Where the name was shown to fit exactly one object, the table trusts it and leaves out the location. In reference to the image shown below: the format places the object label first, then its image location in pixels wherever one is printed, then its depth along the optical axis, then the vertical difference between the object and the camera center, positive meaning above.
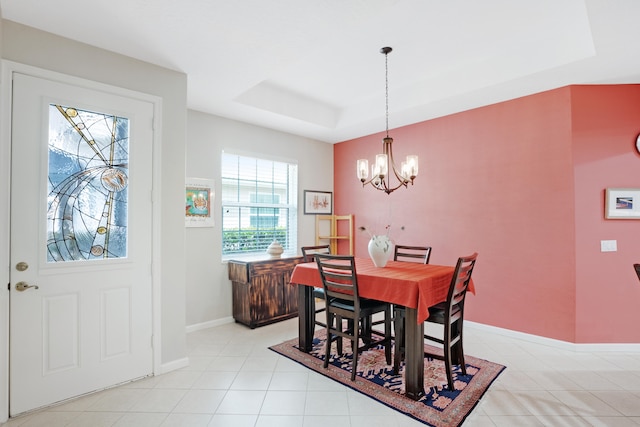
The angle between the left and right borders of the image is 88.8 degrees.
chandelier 3.02 +0.49
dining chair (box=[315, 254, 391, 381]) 2.61 -0.73
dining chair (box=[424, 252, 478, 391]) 2.38 -0.76
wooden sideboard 3.91 -0.90
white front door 2.19 -0.17
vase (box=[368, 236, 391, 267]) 3.00 -0.30
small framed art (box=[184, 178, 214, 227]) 3.81 +0.20
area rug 2.19 -1.29
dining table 2.34 -0.56
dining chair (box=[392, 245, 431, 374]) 2.66 -0.95
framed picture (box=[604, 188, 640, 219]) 3.16 +0.14
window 4.27 +0.19
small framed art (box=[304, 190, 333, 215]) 5.12 +0.27
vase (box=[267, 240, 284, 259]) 4.30 -0.42
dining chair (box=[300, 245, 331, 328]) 3.24 -0.51
